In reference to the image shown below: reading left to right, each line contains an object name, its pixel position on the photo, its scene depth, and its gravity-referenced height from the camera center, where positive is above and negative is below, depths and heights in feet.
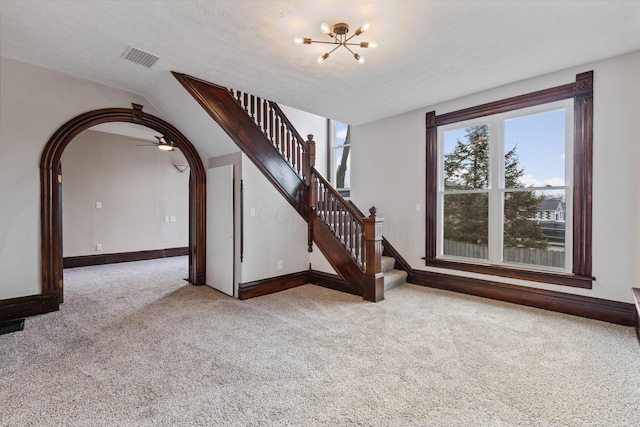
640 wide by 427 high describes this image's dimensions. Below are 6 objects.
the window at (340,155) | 22.72 +4.29
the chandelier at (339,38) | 8.22 +5.16
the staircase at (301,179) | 13.03 +1.58
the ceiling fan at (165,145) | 16.71 +3.81
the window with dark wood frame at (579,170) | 10.92 +1.46
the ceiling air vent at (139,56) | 9.93 +5.31
